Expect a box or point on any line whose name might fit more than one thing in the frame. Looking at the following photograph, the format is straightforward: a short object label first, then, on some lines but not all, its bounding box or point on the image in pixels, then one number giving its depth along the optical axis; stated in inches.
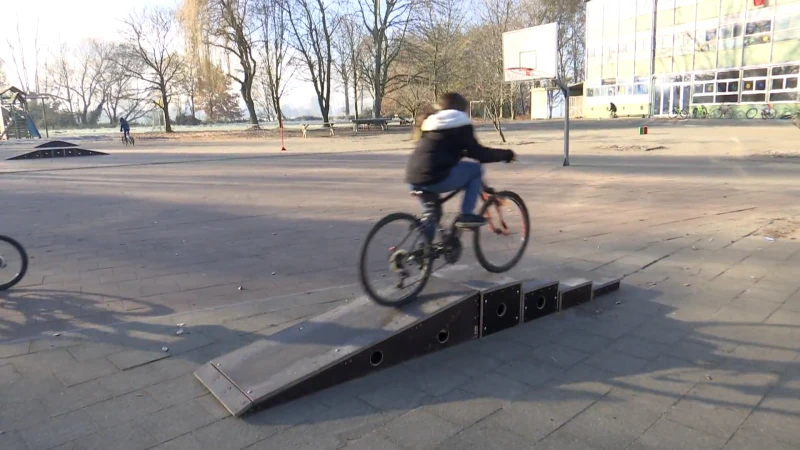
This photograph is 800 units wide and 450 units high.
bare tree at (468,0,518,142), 956.6
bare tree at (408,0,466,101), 1494.8
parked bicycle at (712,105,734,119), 1652.3
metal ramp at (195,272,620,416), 123.0
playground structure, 1636.3
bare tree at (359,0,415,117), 1643.7
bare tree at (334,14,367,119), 1775.3
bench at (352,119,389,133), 1512.1
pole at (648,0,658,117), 1834.9
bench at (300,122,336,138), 1488.7
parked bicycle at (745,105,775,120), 1524.4
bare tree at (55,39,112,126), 2915.8
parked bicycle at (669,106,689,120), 1740.9
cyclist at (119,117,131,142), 1294.0
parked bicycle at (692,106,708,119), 1706.4
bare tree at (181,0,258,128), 1628.9
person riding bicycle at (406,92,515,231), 157.0
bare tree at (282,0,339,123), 1685.5
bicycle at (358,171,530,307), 155.3
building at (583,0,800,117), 1518.2
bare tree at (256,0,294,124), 1638.8
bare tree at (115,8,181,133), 1871.3
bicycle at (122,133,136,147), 1296.8
